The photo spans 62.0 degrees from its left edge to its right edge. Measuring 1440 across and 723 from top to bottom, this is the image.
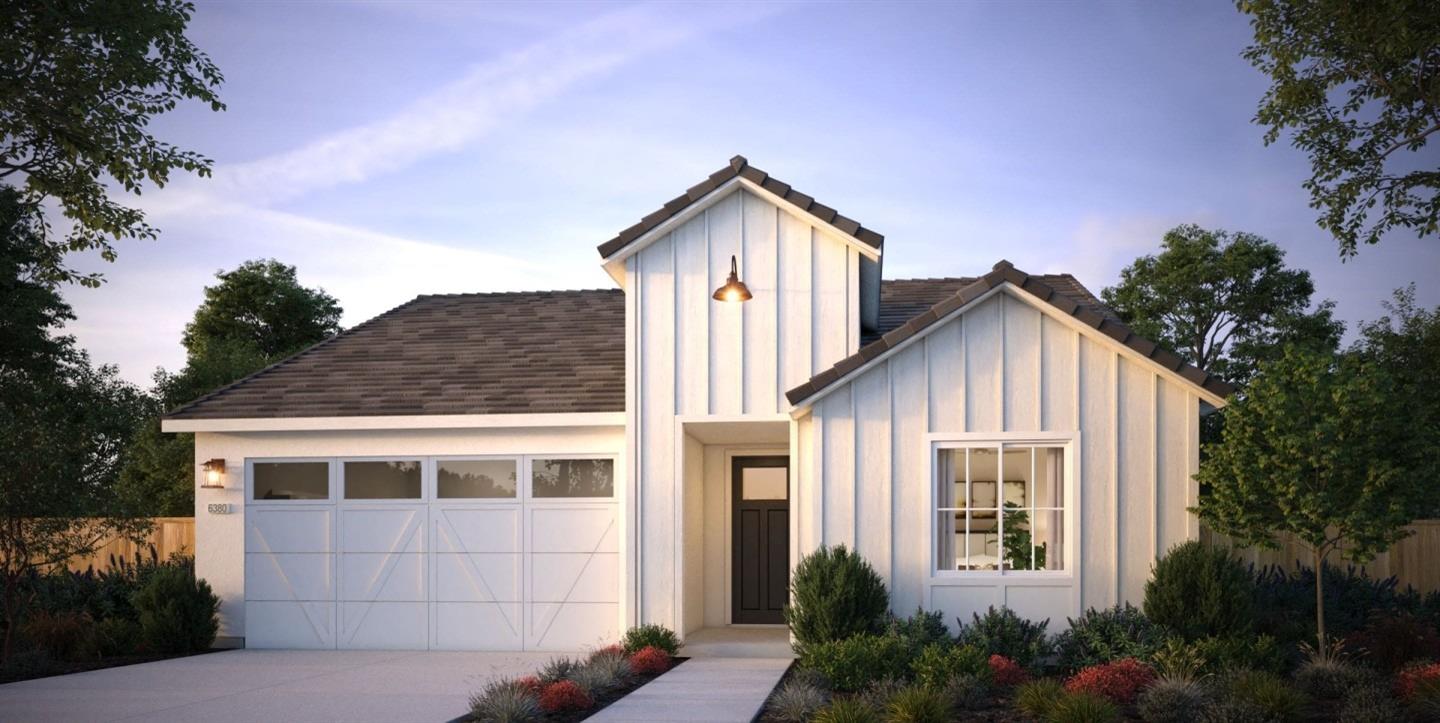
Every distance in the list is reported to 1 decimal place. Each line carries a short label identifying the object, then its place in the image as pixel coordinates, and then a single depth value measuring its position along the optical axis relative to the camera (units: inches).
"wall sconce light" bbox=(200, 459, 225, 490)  585.6
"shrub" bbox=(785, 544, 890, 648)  452.1
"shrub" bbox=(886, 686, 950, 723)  340.5
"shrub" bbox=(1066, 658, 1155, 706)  378.6
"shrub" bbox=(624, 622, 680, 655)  505.4
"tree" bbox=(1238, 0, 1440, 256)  550.9
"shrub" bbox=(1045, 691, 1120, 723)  333.7
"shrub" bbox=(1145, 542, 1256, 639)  435.2
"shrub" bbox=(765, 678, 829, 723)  357.4
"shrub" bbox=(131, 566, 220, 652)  557.6
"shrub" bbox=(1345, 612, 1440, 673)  445.4
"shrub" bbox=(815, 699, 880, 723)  327.0
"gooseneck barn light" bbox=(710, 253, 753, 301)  490.9
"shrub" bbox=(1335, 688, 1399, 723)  340.8
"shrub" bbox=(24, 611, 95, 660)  546.3
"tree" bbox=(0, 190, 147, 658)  521.7
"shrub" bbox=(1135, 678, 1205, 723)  353.1
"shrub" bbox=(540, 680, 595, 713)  372.8
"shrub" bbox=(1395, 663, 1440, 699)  377.1
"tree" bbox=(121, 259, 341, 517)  1470.2
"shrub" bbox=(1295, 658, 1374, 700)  397.4
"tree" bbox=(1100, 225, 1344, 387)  1146.7
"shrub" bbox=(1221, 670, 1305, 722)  347.6
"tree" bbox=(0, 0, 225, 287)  432.5
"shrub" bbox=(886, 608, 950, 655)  442.0
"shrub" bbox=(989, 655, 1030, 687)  412.5
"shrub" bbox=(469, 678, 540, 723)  347.9
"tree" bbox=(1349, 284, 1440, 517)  1032.8
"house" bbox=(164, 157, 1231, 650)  471.5
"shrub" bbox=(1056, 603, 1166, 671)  433.4
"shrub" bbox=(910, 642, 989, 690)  399.5
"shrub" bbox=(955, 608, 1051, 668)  446.6
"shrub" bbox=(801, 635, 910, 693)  409.1
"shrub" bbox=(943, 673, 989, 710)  379.6
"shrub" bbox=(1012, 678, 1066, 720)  354.9
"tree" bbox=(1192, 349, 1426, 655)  422.0
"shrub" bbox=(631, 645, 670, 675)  460.1
